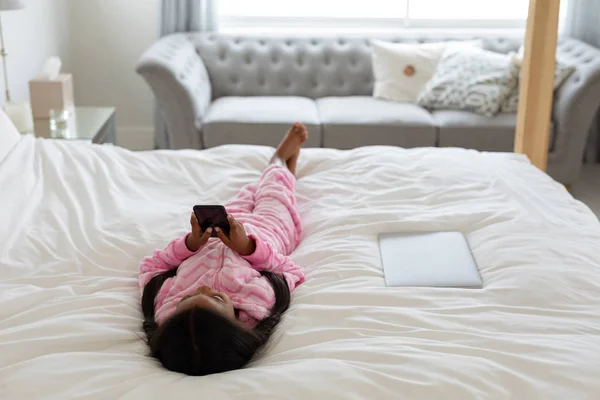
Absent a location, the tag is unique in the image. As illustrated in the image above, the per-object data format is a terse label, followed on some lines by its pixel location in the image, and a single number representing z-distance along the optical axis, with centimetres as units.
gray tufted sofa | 387
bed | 145
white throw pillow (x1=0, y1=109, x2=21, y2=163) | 257
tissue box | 355
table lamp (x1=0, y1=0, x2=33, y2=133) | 335
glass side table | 340
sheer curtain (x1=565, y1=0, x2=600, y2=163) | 437
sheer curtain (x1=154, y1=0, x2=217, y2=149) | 454
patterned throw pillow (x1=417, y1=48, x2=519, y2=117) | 404
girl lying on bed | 155
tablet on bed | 188
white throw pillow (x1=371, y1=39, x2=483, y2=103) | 428
